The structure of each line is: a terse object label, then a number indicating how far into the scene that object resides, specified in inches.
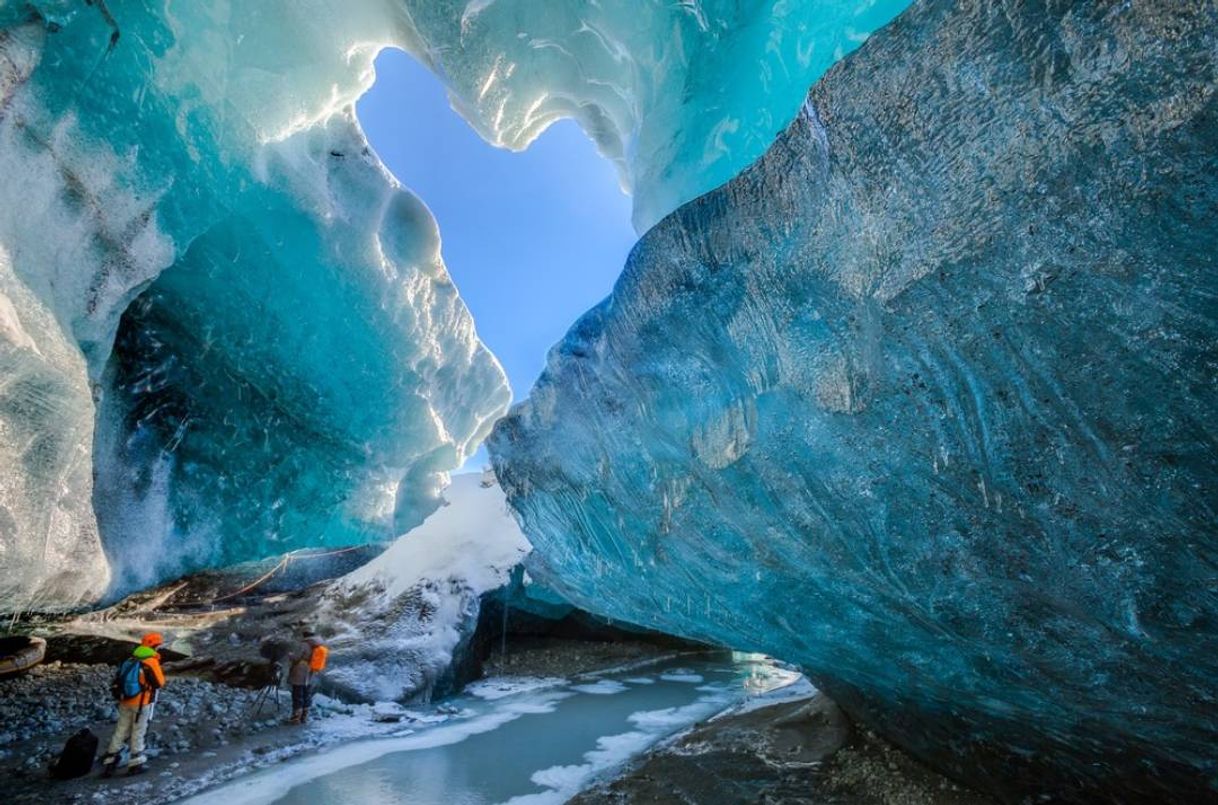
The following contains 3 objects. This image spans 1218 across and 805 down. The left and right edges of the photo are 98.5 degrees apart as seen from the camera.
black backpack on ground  227.1
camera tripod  354.8
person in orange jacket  238.4
